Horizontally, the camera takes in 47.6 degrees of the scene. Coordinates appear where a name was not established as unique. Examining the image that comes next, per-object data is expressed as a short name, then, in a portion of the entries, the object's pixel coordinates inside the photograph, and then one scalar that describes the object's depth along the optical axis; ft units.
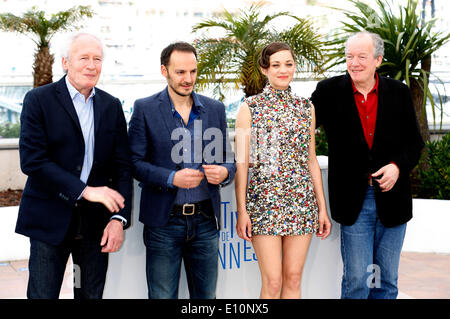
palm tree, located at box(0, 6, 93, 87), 24.76
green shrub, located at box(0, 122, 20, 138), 26.81
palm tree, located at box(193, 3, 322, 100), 21.06
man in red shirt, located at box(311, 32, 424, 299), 9.50
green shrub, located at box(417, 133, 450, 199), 19.60
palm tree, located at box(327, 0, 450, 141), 18.95
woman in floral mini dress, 9.01
